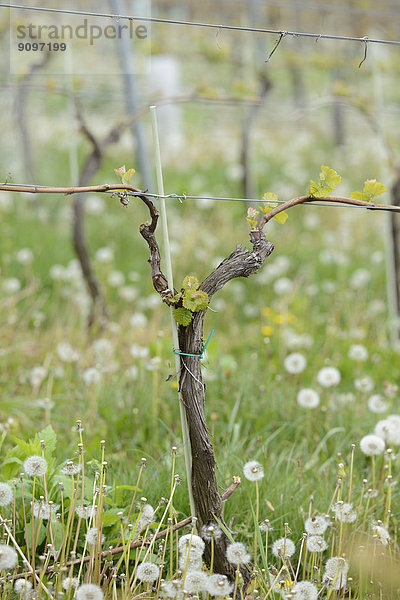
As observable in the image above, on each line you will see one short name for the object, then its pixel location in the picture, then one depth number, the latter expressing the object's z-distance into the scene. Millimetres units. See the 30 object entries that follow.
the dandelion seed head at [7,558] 5039
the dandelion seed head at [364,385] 5996
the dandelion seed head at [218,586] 5088
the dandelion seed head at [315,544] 5244
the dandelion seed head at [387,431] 5620
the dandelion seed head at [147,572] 5148
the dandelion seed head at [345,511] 5288
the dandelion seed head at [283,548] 5248
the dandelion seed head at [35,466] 5257
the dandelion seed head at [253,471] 5299
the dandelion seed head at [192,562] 5170
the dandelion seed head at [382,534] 5298
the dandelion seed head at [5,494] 5229
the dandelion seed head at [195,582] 5126
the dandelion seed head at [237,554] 5175
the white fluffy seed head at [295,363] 6186
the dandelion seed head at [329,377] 6120
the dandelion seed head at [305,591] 5157
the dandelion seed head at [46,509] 5247
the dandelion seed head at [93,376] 6129
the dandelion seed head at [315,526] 5262
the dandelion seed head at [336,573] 5200
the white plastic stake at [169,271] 5278
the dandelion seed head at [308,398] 5986
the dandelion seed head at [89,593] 5053
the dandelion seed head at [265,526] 5256
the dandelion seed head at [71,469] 5211
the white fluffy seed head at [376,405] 5924
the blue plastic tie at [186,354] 5248
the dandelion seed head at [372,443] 5529
